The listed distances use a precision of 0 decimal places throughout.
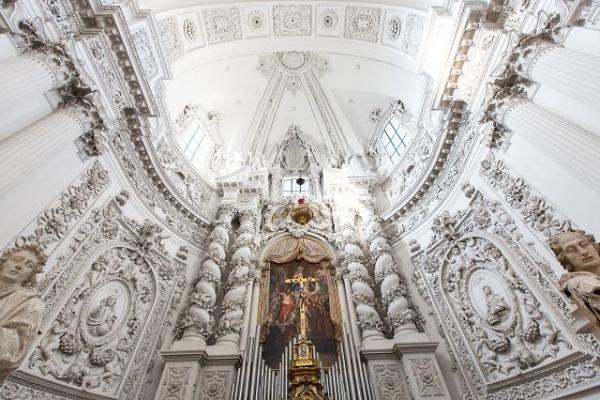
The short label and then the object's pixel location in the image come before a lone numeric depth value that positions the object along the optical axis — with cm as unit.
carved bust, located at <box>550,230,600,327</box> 285
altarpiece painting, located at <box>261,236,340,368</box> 755
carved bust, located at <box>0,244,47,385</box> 261
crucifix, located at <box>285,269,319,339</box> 574
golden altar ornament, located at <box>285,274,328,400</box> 489
